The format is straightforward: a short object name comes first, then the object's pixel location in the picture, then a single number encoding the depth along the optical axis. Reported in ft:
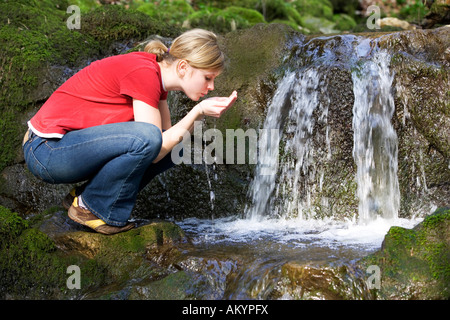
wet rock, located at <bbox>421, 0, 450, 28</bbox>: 20.15
